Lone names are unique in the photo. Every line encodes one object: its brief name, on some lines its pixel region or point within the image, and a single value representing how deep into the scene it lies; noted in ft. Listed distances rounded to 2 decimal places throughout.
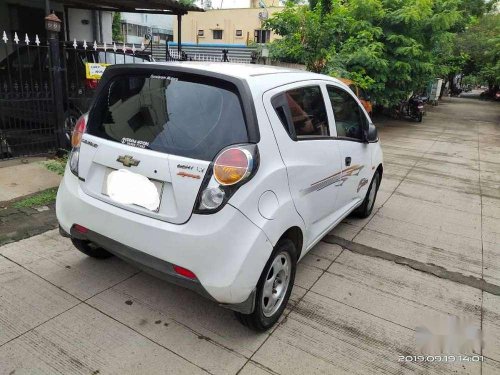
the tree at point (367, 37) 37.32
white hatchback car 7.47
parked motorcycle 53.16
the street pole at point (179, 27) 29.51
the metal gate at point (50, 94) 19.13
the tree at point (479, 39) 87.50
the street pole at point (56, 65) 18.16
